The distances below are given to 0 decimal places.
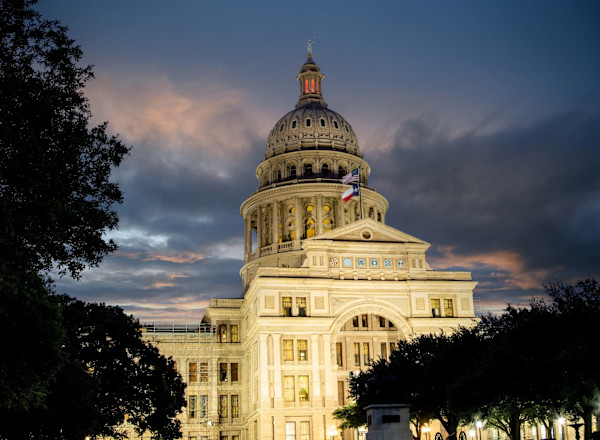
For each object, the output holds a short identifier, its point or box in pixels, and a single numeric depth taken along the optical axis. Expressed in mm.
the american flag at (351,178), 90406
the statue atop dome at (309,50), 128300
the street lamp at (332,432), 76812
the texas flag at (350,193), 91500
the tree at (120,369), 49869
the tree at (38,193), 26297
